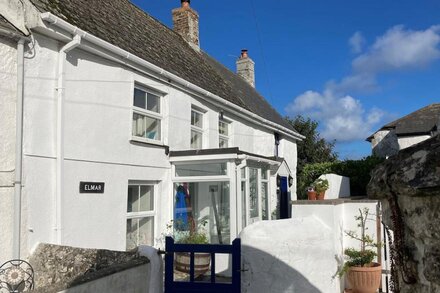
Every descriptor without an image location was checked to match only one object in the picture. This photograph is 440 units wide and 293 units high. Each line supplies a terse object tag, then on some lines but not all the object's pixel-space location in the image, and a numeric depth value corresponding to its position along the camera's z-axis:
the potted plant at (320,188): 10.69
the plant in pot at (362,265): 7.58
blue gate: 6.29
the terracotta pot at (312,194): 10.70
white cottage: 6.34
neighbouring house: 19.91
